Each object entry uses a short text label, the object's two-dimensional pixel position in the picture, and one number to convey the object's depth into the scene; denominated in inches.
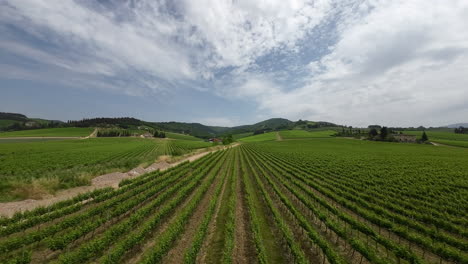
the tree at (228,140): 4365.7
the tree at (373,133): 4261.3
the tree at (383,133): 3949.3
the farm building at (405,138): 3997.0
